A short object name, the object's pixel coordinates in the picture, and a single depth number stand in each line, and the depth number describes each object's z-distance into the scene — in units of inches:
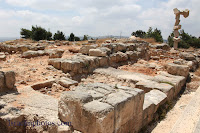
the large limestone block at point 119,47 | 339.2
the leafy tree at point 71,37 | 1416.2
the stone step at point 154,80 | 181.5
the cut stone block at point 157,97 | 149.1
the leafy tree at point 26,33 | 1290.6
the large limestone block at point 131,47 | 373.4
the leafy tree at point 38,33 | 1189.7
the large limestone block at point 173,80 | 192.7
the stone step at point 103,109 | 90.2
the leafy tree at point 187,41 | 1216.8
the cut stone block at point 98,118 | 87.5
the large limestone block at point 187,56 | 331.0
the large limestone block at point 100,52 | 288.3
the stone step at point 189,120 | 119.6
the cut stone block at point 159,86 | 173.0
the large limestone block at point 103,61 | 281.9
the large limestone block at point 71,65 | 237.1
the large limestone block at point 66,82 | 191.3
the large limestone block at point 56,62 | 252.6
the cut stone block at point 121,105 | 99.3
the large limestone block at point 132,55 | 350.7
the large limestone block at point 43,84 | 179.0
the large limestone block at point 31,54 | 334.0
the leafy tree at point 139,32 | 1648.6
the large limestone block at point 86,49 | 310.1
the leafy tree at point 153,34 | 1305.9
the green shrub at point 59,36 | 1414.0
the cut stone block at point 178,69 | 230.5
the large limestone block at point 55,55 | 315.3
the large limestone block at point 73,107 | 96.8
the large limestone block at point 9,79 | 154.7
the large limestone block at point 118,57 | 309.8
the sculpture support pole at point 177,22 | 675.4
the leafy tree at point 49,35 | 1295.2
